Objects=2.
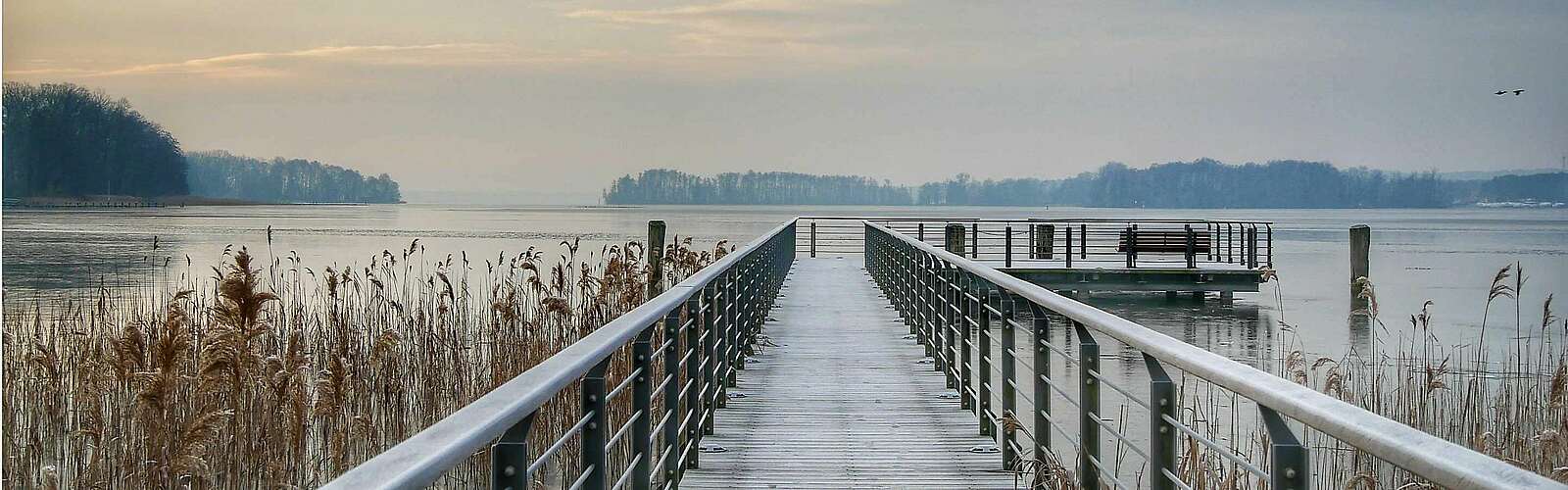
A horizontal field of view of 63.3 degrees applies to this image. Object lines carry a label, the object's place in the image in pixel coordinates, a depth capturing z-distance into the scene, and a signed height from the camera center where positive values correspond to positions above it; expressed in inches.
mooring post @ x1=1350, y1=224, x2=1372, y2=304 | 868.6 -27.7
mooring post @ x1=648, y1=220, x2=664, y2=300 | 546.3 -26.6
